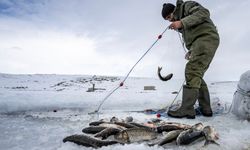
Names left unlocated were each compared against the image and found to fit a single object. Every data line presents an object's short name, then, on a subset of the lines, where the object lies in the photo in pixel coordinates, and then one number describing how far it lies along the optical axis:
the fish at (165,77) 5.00
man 4.45
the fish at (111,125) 3.25
